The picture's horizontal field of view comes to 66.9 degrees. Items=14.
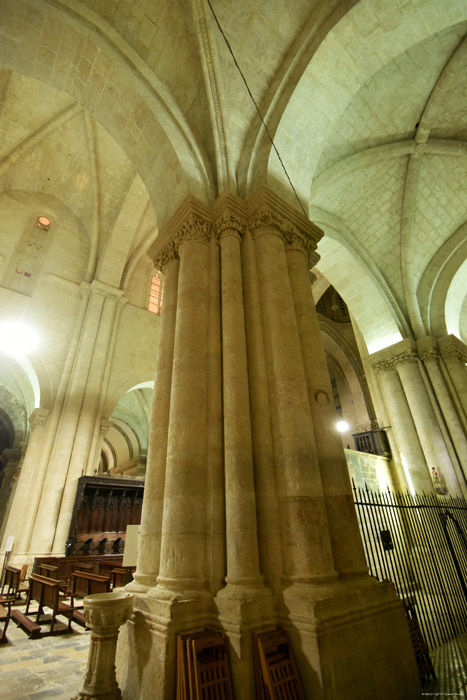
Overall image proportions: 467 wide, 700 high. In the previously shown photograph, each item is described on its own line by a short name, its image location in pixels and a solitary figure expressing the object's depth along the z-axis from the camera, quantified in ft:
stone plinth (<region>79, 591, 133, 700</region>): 9.16
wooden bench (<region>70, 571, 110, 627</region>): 17.52
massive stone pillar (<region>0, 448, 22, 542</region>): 54.29
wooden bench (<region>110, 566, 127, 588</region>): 20.63
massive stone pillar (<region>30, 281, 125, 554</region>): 29.81
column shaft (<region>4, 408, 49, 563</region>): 28.71
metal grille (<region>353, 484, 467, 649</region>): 15.92
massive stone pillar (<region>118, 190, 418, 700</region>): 9.25
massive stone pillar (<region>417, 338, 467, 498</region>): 29.32
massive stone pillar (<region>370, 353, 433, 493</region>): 30.22
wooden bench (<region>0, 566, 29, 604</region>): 18.80
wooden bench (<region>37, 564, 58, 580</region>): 19.38
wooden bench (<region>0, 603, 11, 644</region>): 14.67
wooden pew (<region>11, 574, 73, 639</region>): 15.81
